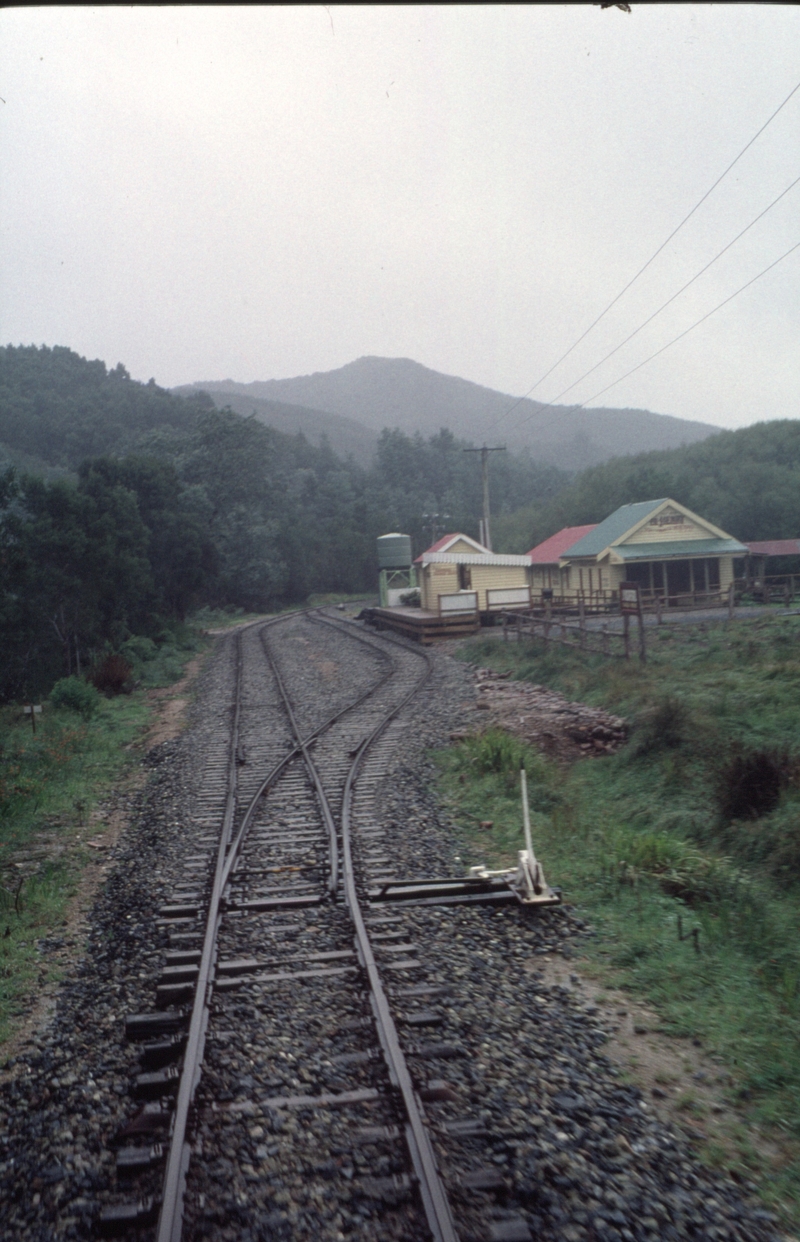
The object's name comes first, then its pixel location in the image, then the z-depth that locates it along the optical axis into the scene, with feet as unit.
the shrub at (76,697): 56.90
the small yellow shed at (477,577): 109.29
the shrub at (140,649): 90.07
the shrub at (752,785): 27.66
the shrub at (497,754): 35.22
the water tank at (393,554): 136.87
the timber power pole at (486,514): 131.05
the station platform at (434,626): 94.89
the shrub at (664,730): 35.27
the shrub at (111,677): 71.77
